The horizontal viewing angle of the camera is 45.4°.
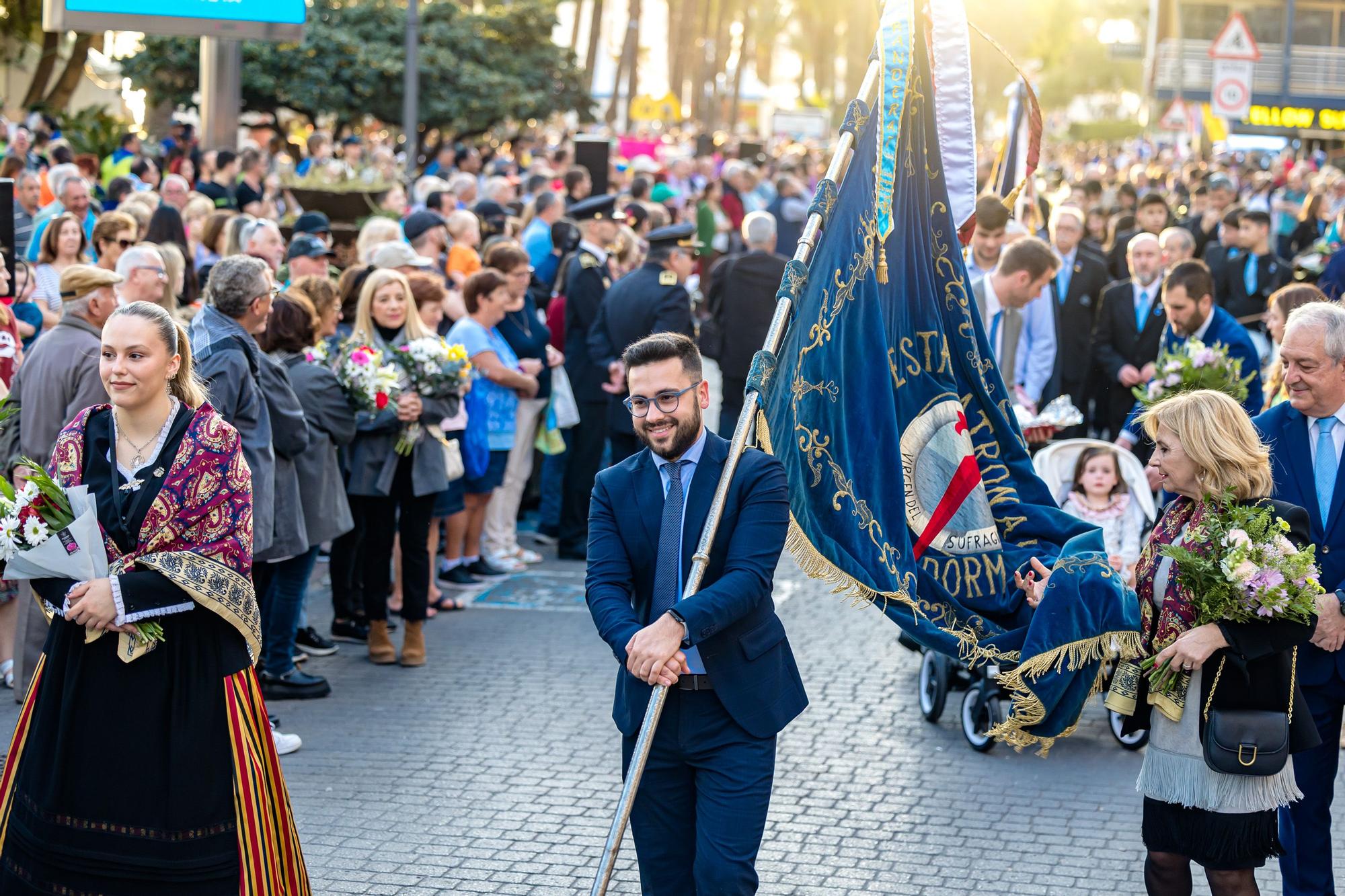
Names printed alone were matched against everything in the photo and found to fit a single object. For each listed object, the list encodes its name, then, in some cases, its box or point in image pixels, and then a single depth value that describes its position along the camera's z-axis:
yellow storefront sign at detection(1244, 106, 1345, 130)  51.53
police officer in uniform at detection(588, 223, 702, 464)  10.52
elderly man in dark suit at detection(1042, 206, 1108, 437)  12.00
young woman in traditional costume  4.73
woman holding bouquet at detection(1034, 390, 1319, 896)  4.72
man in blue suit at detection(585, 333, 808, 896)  4.41
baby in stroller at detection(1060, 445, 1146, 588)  7.64
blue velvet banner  5.14
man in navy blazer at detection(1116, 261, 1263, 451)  8.84
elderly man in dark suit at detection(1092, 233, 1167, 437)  11.22
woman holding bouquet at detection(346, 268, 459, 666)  8.41
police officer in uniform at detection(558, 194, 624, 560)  11.17
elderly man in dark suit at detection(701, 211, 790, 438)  11.54
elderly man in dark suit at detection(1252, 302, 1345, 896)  5.25
